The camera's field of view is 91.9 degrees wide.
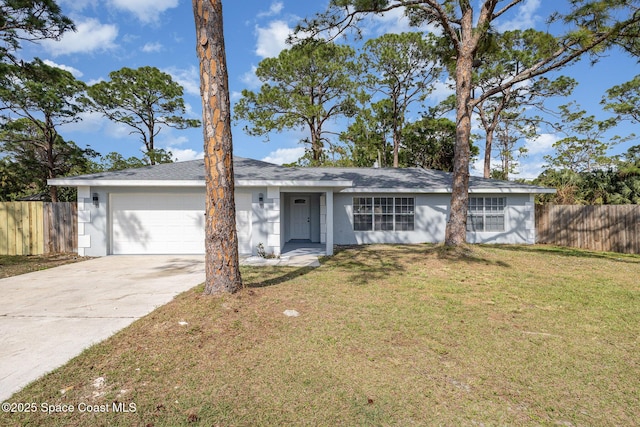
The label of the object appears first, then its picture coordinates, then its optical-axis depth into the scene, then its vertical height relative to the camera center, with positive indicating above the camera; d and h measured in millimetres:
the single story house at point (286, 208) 10477 +227
